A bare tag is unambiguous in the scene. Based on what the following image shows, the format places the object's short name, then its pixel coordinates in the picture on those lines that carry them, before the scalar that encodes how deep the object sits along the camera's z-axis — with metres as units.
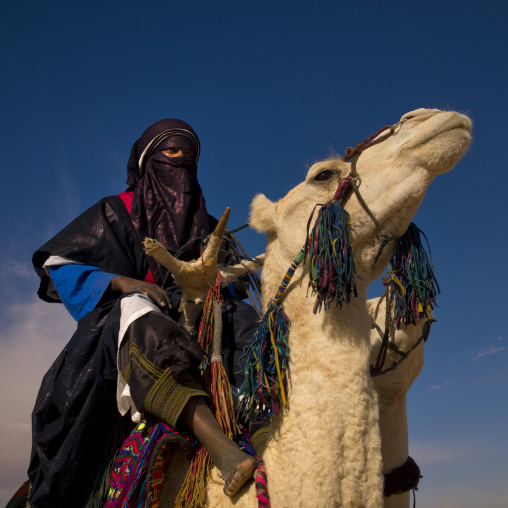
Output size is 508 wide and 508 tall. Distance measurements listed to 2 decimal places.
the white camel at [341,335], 2.57
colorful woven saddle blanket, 3.02
